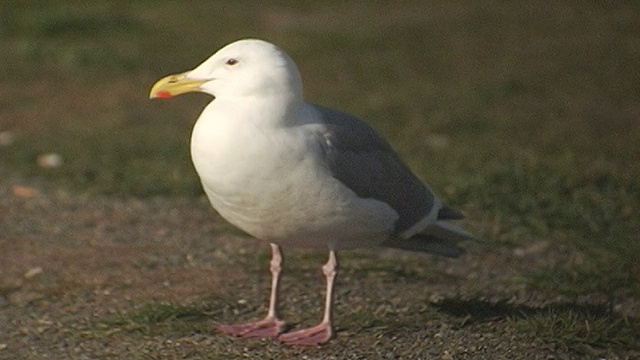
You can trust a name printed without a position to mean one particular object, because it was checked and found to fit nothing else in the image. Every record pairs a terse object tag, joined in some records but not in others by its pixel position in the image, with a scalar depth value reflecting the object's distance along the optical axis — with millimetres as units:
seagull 9781
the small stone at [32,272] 12676
